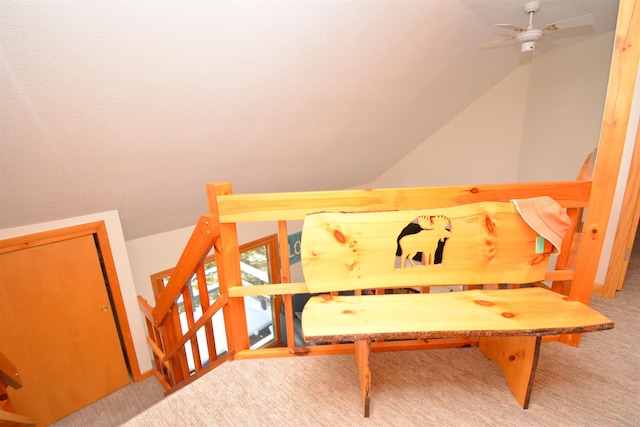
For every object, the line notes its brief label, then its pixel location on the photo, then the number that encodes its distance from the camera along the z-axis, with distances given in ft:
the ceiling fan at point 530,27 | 7.36
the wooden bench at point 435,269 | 3.99
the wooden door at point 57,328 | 8.30
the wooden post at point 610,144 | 4.03
